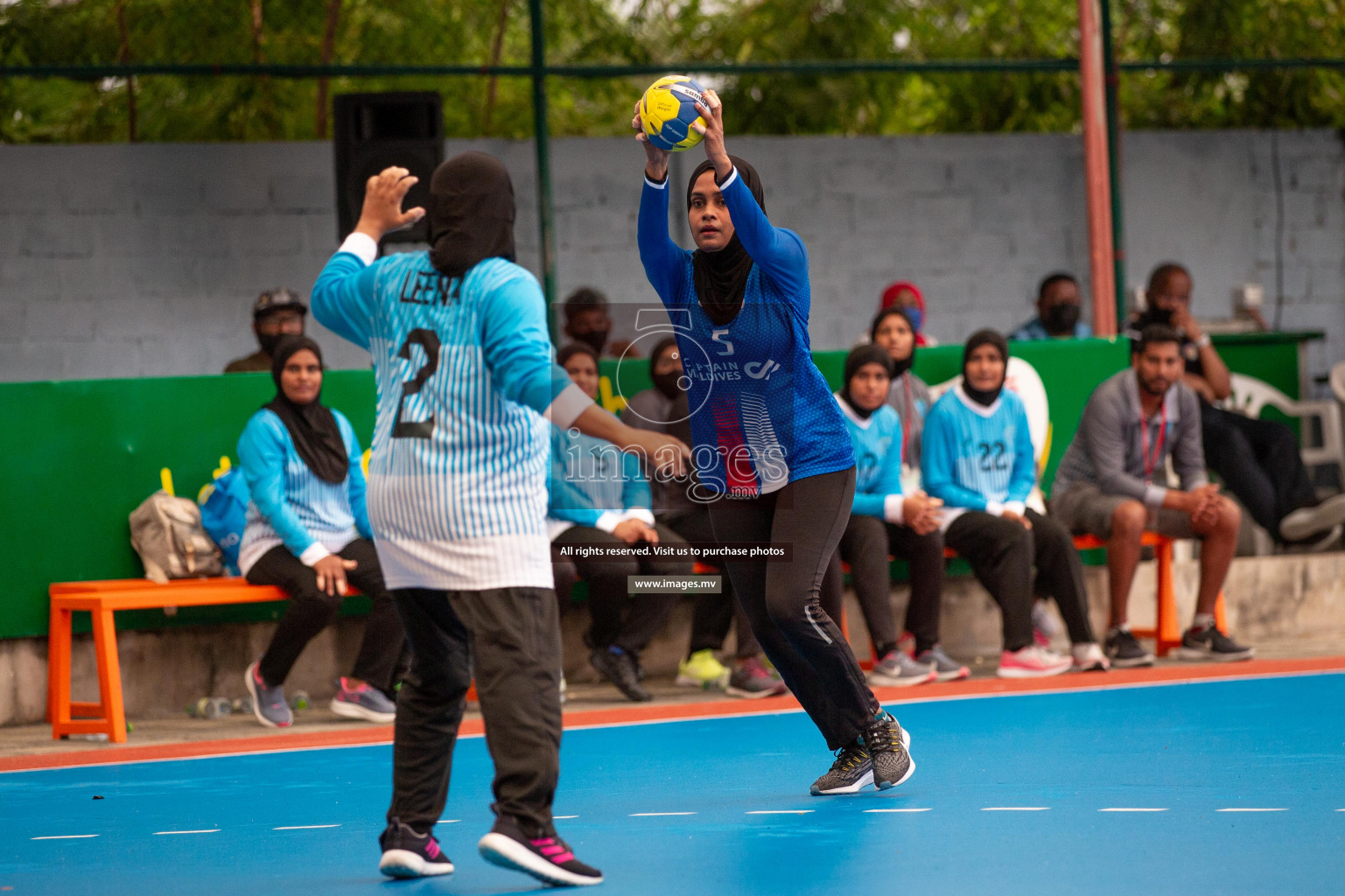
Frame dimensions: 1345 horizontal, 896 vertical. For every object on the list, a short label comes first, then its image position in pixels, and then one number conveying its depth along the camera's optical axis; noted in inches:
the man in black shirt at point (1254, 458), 819.7
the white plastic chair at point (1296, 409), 917.8
